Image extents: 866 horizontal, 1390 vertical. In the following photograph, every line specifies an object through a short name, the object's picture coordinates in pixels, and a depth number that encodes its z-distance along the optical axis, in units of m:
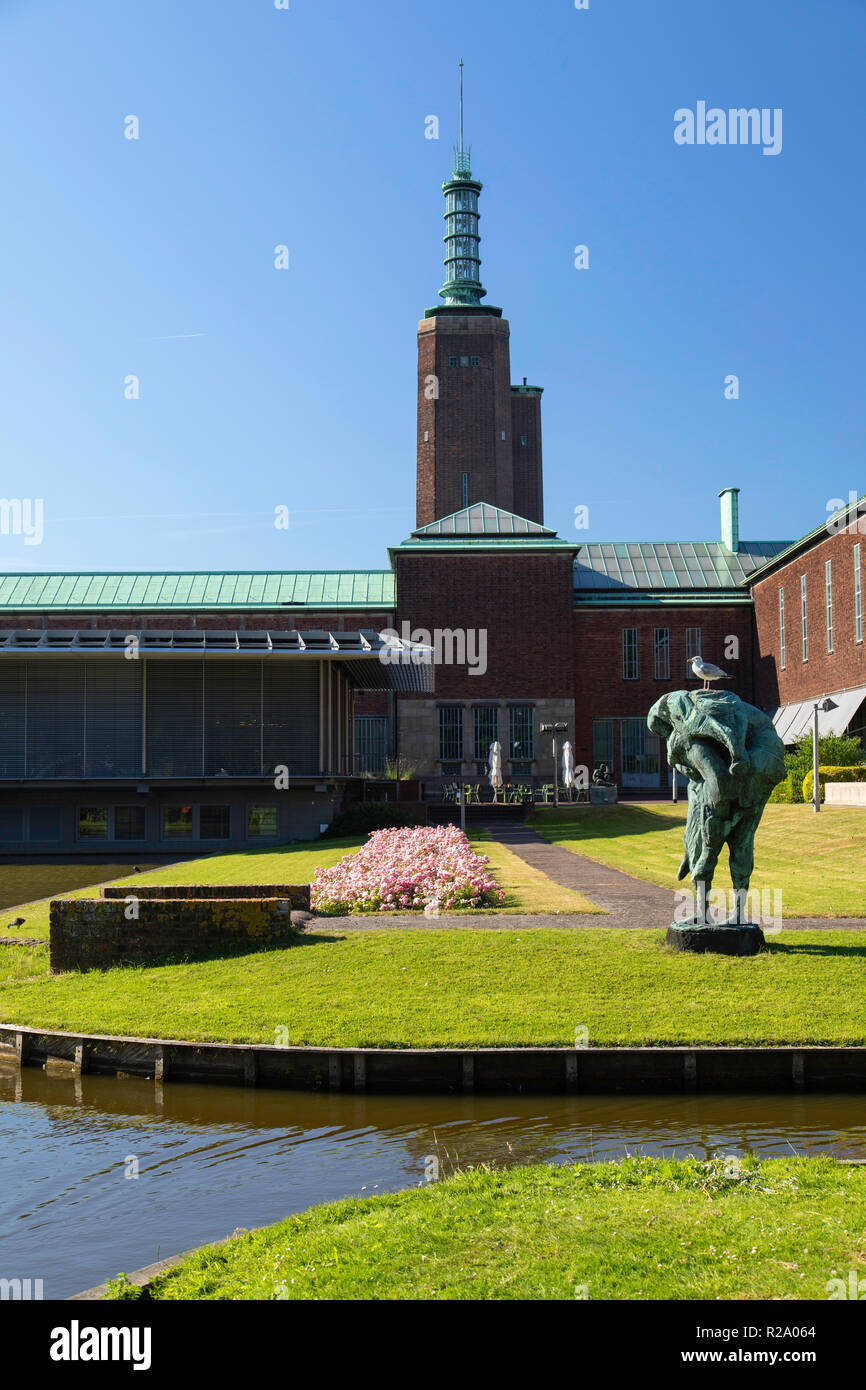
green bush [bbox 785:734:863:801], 36.53
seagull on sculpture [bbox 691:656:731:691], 14.10
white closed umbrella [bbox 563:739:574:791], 41.44
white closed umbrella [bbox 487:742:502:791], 40.06
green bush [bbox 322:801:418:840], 33.84
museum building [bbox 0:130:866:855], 36.03
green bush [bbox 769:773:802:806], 36.03
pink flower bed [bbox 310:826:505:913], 18.61
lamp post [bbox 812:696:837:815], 31.90
